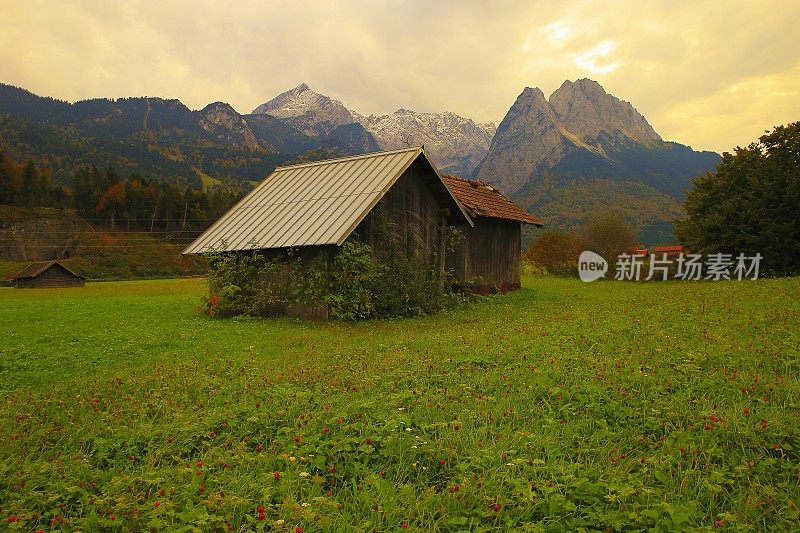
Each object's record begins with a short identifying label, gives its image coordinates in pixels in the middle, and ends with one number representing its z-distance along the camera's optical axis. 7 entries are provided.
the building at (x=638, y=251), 42.86
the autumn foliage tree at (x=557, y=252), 42.16
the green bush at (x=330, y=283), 16.19
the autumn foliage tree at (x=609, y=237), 43.66
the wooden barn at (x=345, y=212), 16.61
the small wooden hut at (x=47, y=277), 52.47
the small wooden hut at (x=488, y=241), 24.83
